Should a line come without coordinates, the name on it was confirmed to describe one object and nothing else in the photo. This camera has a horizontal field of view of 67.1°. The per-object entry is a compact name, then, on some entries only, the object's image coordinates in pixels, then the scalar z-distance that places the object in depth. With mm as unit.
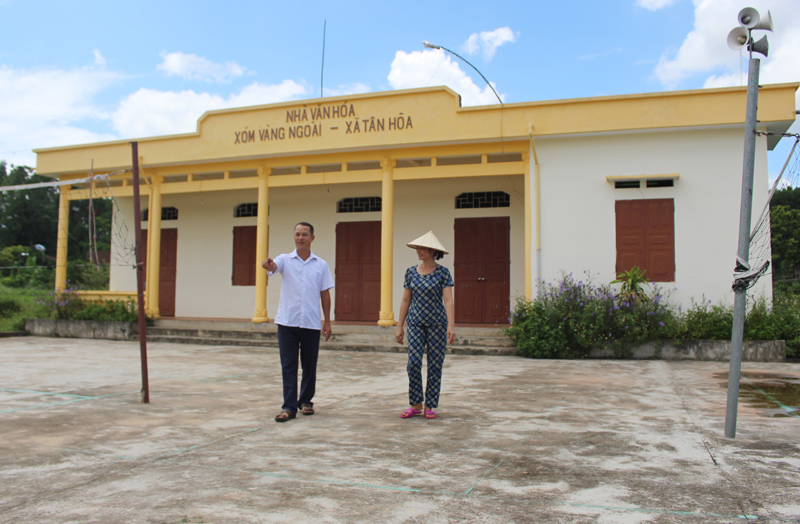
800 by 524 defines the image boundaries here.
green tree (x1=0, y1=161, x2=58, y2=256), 43906
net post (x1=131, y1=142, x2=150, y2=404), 5312
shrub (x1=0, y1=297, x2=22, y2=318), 15414
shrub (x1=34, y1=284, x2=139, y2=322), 12953
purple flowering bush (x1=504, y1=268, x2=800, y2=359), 9242
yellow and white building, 9922
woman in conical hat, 4809
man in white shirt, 4809
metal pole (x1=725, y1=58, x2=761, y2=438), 4043
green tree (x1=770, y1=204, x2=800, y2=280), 35500
